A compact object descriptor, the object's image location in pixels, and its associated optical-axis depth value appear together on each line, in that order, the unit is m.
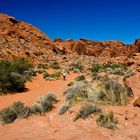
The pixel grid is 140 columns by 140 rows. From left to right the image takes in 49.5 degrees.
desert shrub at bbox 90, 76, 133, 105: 5.46
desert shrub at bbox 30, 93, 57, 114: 5.84
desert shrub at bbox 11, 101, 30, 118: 5.61
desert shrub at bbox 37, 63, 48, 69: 20.06
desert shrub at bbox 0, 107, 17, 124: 5.44
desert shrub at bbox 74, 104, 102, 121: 4.73
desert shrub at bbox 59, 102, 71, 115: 5.37
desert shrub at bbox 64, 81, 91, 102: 6.07
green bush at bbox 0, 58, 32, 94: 9.94
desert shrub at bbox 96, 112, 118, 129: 4.11
